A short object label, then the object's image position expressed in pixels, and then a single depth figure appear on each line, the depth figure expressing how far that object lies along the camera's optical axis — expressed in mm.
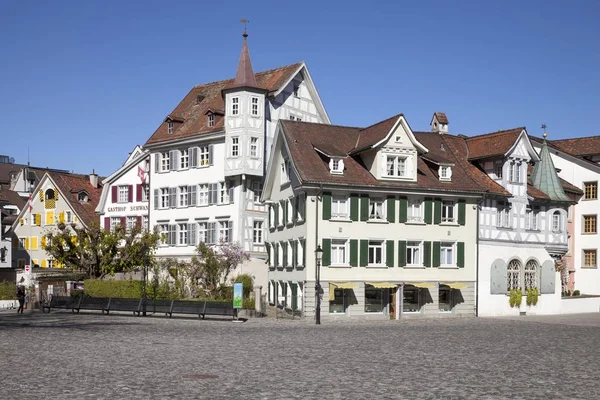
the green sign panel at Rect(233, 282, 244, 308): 43344
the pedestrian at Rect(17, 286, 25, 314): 51219
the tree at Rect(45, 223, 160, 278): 59812
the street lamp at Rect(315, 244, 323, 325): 43844
